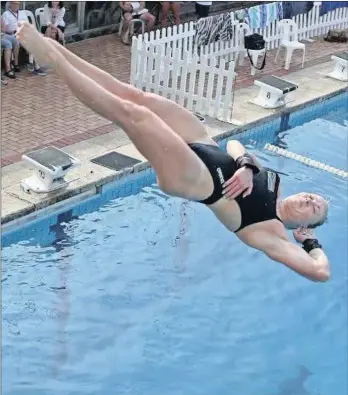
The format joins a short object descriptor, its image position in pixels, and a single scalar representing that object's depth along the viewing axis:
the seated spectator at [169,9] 13.59
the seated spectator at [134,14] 12.87
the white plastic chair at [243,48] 12.28
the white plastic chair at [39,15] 11.52
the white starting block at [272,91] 10.85
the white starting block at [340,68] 12.33
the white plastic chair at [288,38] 12.69
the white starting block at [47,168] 7.85
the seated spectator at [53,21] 11.31
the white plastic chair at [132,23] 12.96
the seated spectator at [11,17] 10.47
